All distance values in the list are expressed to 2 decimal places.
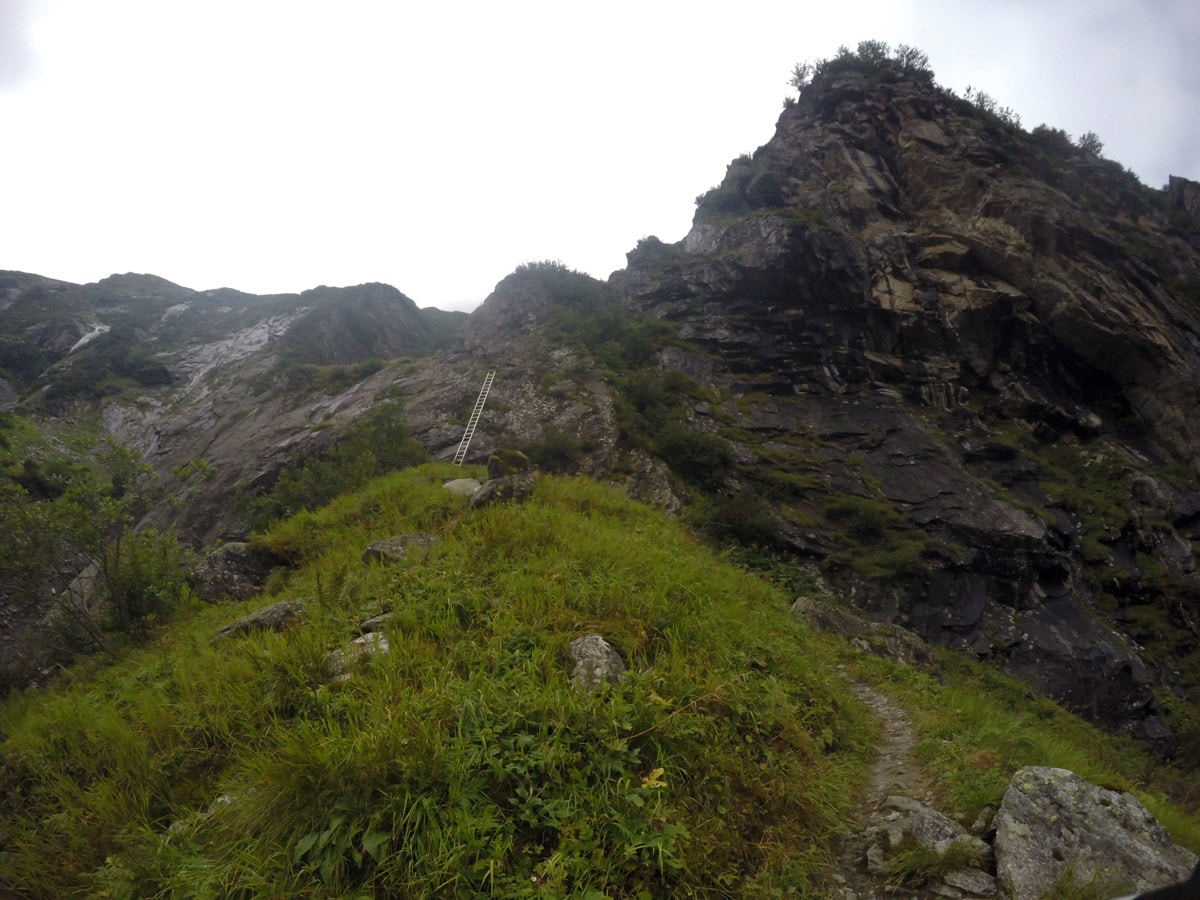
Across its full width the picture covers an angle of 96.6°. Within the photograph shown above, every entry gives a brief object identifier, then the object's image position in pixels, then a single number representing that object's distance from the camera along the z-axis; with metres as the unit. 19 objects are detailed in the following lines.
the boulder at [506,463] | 9.31
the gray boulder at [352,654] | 3.72
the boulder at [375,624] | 4.37
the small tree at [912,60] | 36.66
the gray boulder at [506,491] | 7.23
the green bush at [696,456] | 16.03
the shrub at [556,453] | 15.61
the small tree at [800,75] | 38.09
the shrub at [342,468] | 11.33
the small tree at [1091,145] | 38.09
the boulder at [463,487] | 8.60
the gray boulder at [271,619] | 4.72
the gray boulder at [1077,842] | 2.70
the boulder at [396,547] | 5.88
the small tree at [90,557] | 6.75
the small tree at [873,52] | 36.34
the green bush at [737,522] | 13.08
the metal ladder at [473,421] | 15.55
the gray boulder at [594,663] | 3.62
